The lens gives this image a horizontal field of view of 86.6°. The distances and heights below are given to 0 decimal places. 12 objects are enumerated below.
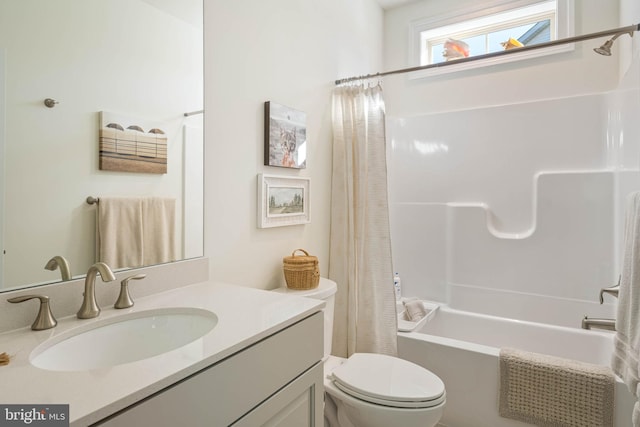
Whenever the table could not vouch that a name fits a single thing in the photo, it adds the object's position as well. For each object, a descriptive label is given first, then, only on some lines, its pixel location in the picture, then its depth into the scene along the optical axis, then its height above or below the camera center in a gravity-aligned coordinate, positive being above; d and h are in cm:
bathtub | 168 -83
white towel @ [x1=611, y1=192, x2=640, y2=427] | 118 -38
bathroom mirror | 87 +30
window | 241 +140
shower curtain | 203 -12
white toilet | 128 -72
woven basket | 160 -30
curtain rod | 155 +83
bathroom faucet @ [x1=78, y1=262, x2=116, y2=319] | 91 -24
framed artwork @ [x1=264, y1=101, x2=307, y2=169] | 166 +38
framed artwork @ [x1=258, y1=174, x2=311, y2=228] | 165 +4
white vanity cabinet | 63 -41
